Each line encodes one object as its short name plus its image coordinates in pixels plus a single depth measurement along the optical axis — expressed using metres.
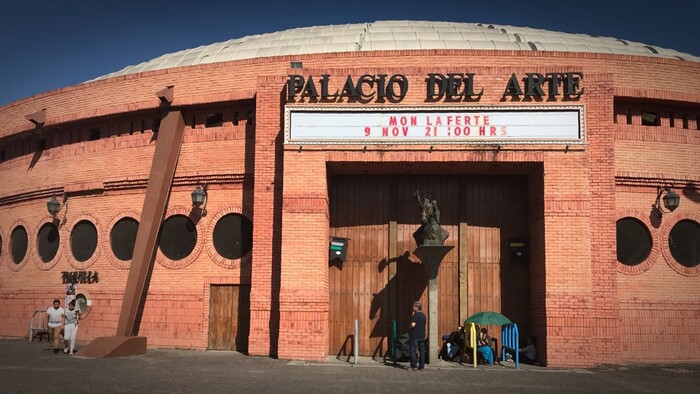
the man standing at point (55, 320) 16.00
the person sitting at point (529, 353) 14.51
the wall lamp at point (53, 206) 18.66
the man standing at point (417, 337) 13.20
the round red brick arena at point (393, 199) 14.71
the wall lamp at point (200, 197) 16.69
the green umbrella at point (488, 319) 14.00
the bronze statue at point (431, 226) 14.44
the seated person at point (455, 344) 14.89
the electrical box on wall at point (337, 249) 15.89
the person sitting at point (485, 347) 14.33
